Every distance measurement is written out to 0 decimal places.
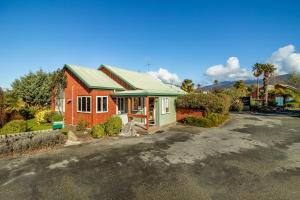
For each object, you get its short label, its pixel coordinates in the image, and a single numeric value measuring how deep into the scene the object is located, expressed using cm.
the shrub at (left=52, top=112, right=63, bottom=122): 1914
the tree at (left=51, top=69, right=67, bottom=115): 1902
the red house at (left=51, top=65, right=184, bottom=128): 1692
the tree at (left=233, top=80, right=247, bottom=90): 5420
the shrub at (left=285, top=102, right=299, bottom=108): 4241
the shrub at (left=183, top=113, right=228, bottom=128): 1809
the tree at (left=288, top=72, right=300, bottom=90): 3120
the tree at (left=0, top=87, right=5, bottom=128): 1423
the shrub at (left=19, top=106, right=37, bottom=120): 2002
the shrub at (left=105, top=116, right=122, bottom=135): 1432
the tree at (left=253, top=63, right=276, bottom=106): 3938
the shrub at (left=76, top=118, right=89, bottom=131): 1578
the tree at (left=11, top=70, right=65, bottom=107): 2344
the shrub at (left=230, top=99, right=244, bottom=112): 3556
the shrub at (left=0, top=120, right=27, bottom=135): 1163
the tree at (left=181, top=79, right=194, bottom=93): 4653
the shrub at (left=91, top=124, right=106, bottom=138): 1356
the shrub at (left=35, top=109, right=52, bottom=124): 1906
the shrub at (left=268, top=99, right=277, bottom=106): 4428
